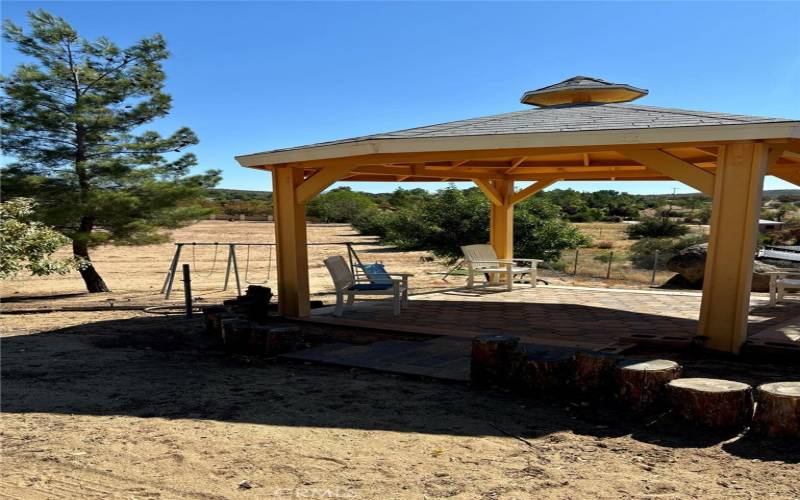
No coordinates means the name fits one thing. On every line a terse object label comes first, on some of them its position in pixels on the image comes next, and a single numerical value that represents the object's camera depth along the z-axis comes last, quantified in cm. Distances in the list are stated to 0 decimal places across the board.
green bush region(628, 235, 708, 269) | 2192
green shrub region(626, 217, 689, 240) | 3381
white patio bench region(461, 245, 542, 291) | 1113
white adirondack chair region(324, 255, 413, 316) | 863
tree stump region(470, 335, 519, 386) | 501
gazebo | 571
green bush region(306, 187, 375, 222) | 4975
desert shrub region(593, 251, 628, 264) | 2275
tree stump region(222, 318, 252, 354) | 645
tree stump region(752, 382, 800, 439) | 364
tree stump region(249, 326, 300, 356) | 637
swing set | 1047
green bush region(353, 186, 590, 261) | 1822
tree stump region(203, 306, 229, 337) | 728
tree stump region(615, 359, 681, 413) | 423
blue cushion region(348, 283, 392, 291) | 873
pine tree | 1178
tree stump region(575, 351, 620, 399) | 453
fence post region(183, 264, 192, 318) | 889
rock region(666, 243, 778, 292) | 1348
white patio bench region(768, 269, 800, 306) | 877
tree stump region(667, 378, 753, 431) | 386
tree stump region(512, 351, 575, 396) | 472
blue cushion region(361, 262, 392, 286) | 899
